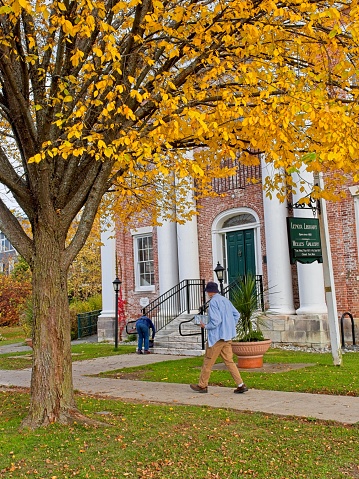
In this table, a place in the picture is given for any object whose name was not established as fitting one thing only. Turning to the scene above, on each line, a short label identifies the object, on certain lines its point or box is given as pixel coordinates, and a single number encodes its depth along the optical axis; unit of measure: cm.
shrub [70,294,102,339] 2542
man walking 912
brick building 1563
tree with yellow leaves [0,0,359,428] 720
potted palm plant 1148
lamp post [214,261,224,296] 1569
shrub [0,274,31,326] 3278
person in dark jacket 1633
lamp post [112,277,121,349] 1817
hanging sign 1146
